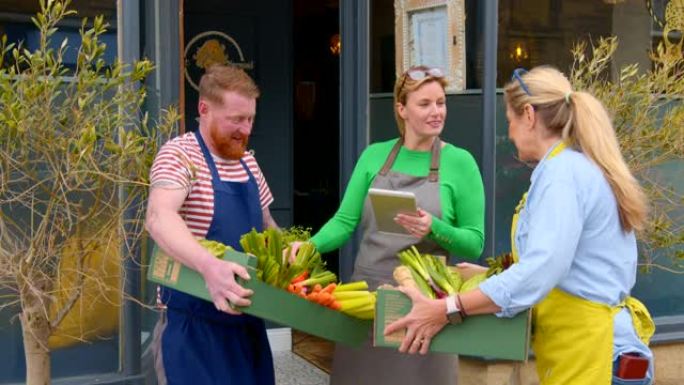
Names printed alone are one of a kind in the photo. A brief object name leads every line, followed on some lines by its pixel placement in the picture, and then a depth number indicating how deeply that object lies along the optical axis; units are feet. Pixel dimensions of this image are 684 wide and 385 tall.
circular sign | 19.02
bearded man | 8.78
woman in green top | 10.39
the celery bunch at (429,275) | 8.36
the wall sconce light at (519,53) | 16.87
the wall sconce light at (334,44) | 26.18
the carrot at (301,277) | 8.96
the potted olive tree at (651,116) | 14.79
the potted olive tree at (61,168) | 9.45
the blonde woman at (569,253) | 7.20
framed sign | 16.14
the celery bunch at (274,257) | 8.48
